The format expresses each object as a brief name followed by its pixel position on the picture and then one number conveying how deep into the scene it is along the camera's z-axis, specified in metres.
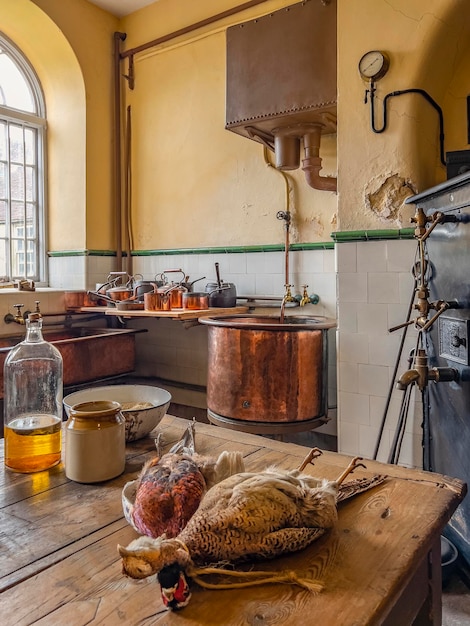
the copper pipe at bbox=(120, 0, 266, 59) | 3.55
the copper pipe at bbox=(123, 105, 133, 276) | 4.35
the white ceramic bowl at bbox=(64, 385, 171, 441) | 1.08
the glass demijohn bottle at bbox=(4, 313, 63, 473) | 0.96
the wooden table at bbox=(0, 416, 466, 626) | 0.54
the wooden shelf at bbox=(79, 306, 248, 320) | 2.99
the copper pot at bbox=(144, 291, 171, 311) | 3.23
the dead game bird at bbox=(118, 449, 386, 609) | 0.54
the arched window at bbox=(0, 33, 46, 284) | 4.15
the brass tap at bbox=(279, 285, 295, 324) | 3.19
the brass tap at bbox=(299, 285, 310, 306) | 3.25
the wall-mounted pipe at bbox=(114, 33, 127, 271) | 4.36
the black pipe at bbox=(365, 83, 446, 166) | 2.34
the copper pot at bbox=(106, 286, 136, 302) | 3.56
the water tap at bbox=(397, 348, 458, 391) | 1.62
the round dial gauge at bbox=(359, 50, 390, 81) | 2.37
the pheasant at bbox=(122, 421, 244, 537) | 0.68
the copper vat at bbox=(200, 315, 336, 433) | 2.49
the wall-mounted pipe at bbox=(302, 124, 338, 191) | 3.00
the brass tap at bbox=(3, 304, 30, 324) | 3.35
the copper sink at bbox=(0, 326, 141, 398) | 3.13
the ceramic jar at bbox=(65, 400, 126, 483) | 0.88
